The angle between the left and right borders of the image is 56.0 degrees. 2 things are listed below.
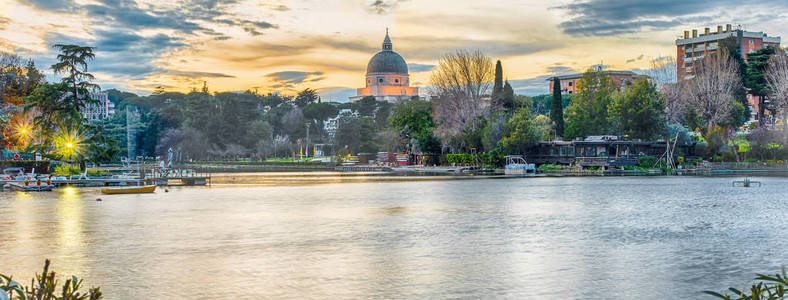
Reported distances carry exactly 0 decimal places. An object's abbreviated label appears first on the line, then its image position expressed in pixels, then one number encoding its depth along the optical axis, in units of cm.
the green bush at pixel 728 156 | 8162
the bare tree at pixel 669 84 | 9269
